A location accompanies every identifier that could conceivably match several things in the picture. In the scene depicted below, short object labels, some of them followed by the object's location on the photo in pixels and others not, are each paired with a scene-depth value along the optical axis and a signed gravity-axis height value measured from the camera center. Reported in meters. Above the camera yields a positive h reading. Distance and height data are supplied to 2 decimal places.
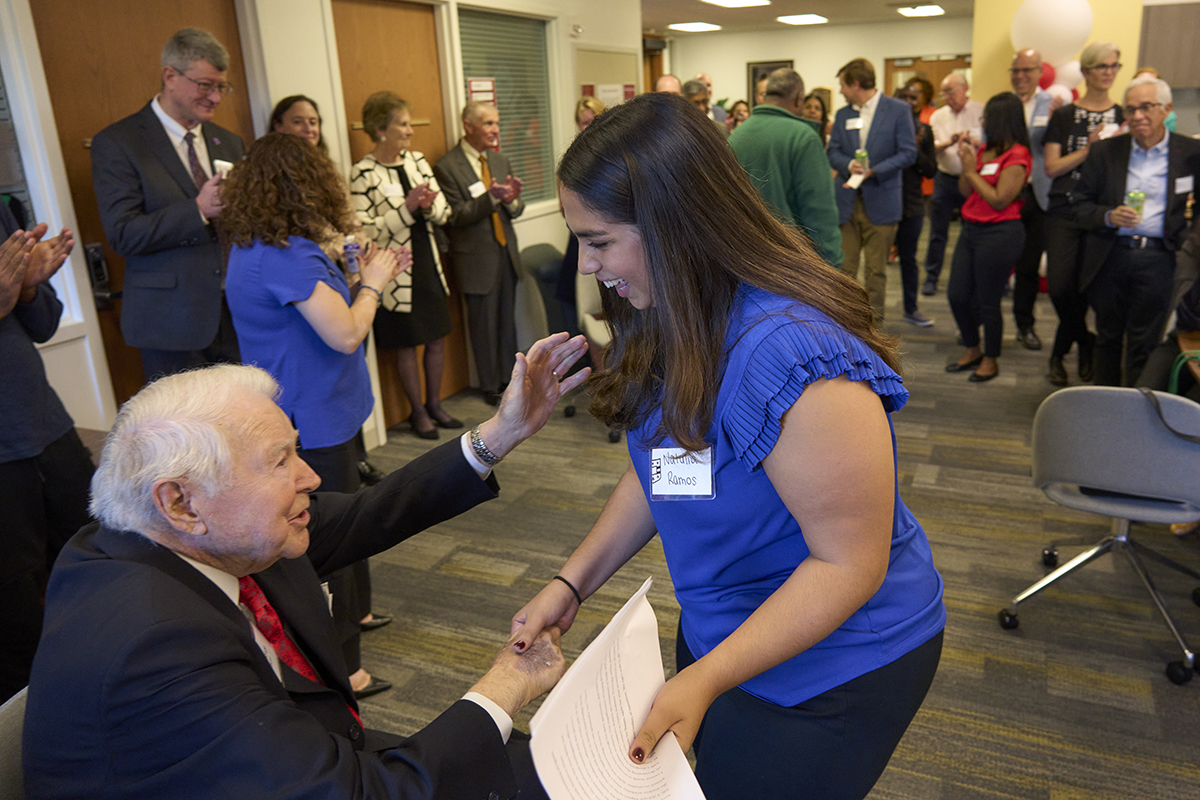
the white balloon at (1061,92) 6.23 +0.11
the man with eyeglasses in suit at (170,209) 2.95 -0.15
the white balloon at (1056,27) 6.51 +0.59
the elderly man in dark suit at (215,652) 0.94 -0.55
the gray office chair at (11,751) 1.10 -0.71
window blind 5.15 +0.38
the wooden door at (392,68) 4.33 +0.41
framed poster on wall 16.23 +1.01
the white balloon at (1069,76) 6.76 +0.24
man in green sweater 3.74 -0.17
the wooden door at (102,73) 3.05 +0.34
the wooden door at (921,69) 15.23 +0.80
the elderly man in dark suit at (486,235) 4.73 -0.50
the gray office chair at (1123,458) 2.46 -0.99
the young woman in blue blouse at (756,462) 1.01 -0.39
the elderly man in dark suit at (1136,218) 3.99 -0.52
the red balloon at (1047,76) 6.69 +0.24
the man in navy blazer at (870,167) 5.61 -0.29
